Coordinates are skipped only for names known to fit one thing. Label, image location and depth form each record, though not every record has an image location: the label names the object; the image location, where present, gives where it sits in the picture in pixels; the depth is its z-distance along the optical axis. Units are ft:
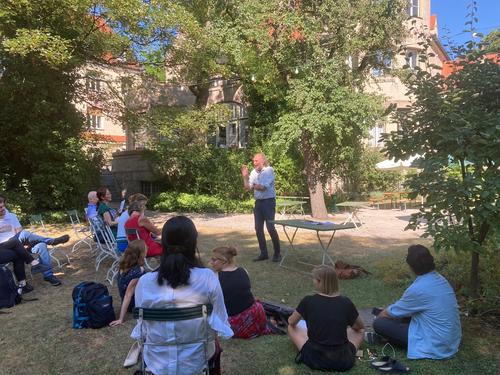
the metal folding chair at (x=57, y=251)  25.88
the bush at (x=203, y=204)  55.67
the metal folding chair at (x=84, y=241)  30.31
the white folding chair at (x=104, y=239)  22.85
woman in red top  20.22
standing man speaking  25.18
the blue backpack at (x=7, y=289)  18.31
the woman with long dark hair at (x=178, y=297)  9.04
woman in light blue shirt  12.80
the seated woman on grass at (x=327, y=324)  11.82
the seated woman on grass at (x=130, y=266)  16.97
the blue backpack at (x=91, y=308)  15.87
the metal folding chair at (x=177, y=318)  8.89
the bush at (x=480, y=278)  16.11
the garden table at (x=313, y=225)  22.09
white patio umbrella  57.98
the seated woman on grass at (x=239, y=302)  14.57
